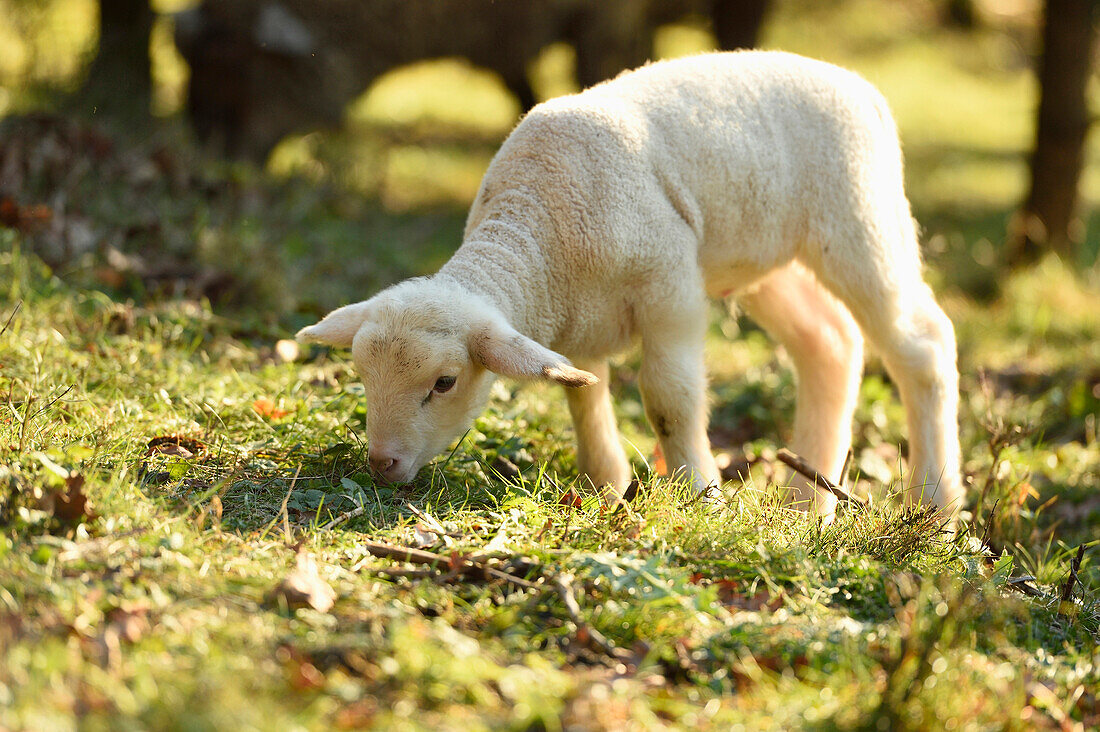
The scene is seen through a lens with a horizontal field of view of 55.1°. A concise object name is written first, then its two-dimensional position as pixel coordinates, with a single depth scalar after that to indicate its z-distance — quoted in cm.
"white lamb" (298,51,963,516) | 384
